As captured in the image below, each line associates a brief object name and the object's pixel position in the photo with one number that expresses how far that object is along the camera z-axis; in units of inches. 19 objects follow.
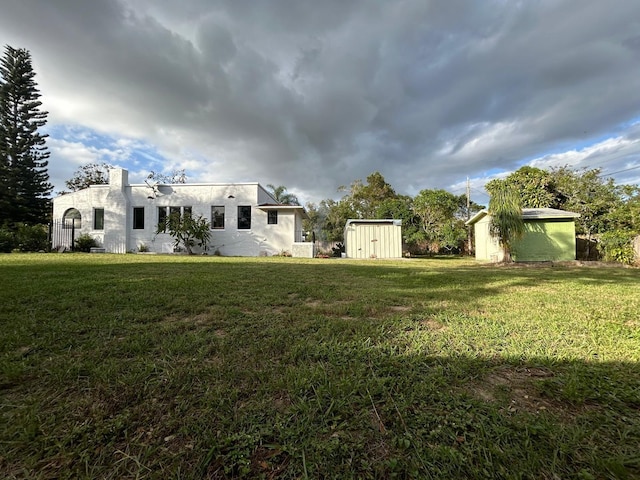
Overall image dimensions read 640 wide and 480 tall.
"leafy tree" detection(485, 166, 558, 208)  732.7
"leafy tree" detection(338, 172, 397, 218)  1064.2
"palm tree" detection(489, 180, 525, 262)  465.4
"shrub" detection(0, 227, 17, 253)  528.6
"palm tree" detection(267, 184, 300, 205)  1042.1
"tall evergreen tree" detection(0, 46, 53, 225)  862.0
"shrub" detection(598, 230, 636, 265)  458.0
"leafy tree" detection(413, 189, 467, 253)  808.3
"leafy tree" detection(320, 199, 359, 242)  971.9
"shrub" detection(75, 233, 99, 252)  613.9
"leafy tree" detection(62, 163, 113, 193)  1095.6
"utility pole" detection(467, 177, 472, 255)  849.5
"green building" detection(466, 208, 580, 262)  531.8
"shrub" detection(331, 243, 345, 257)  793.4
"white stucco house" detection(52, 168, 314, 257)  650.2
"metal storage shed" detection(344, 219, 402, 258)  645.9
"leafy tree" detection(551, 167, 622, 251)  588.7
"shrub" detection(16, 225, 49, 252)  556.2
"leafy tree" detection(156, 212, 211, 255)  587.8
